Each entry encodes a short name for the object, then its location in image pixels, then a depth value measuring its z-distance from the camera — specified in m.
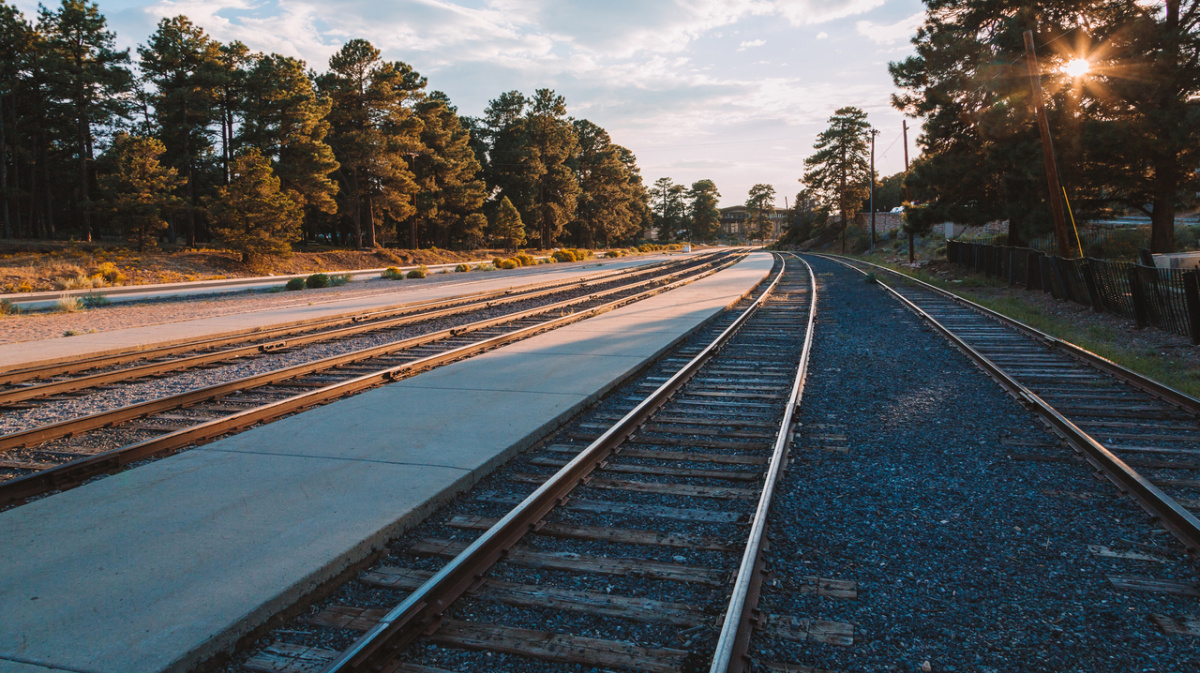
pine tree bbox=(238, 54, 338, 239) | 43.69
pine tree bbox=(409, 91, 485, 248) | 59.31
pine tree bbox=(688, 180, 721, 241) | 147.88
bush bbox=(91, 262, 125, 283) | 29.16
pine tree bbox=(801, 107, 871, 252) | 83.00
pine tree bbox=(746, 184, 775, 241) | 151.38
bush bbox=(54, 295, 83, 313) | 18.27
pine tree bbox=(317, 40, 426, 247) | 48.75
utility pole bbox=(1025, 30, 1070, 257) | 17.31
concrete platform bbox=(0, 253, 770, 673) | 3.03
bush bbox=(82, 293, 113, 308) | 20.33
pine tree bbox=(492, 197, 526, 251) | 60.19
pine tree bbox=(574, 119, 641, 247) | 85.88
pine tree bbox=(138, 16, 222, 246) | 46.03
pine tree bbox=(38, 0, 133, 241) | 44.78
